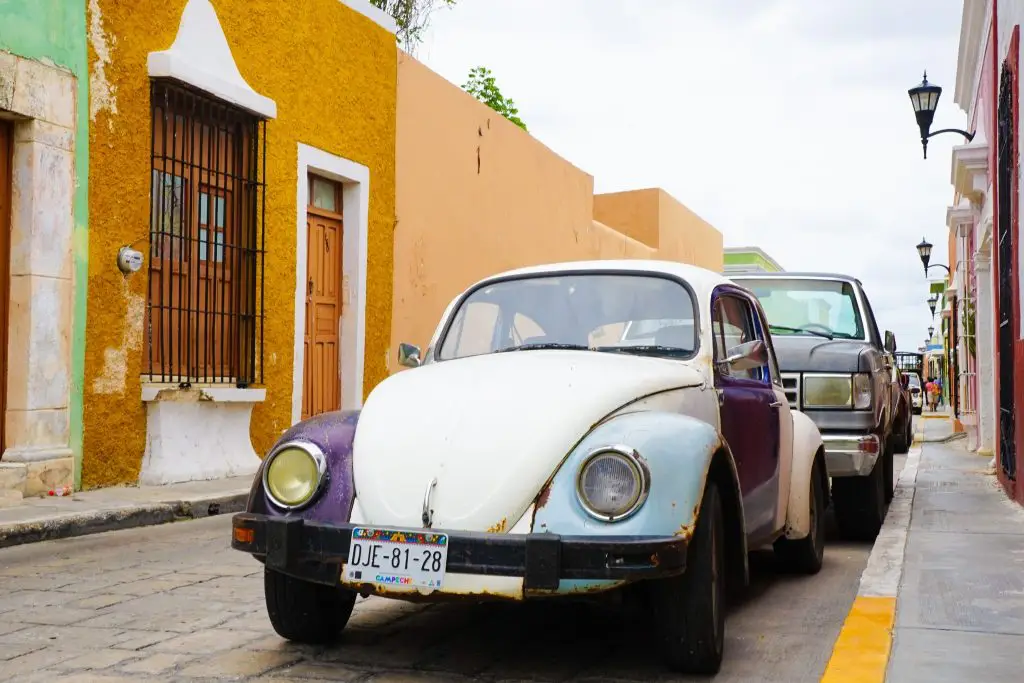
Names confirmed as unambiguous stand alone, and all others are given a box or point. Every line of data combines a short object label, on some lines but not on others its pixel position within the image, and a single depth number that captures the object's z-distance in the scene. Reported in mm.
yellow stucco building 8711
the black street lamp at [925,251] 24062
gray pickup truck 7020
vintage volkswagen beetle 3373
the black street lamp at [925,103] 12875
